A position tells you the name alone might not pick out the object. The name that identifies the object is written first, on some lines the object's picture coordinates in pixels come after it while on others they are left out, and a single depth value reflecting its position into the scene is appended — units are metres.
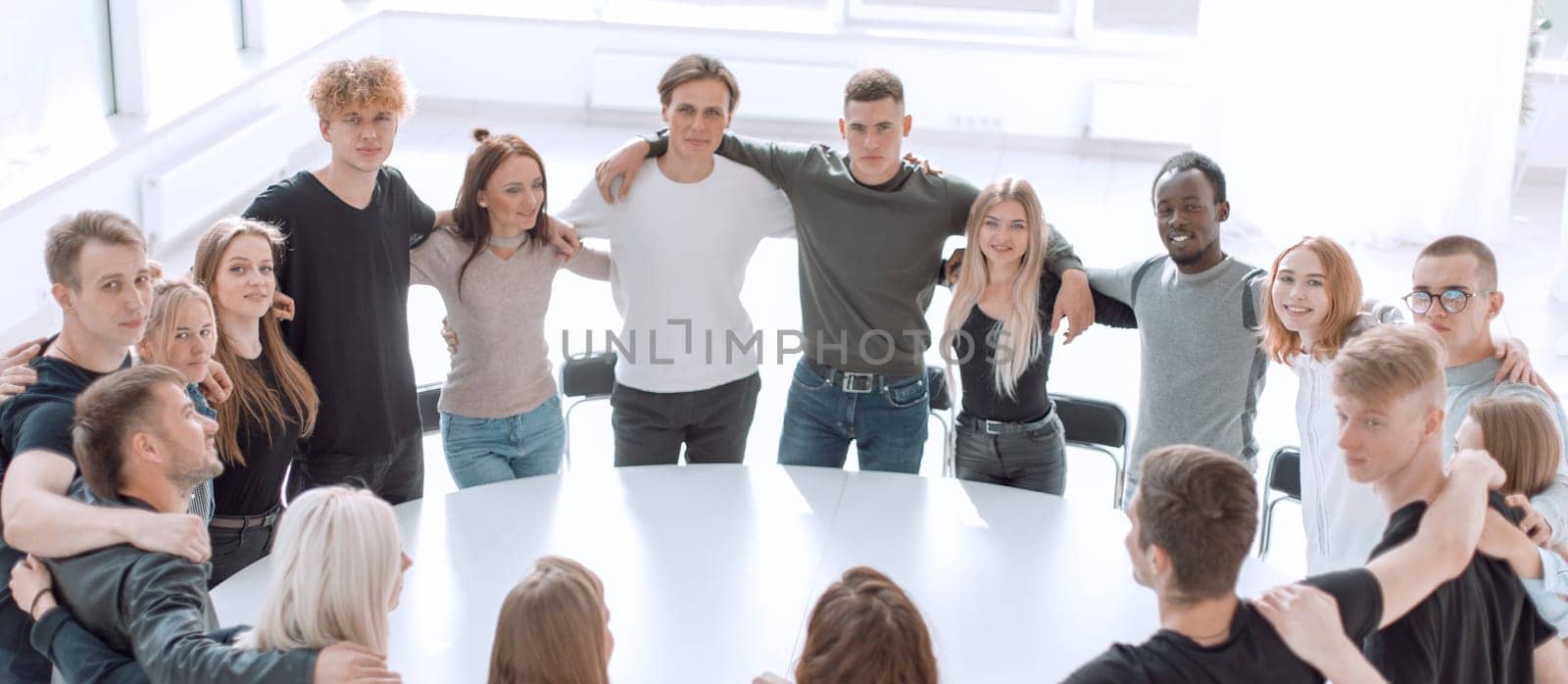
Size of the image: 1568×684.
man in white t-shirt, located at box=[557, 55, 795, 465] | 4.07
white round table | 3.06
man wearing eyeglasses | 3.39
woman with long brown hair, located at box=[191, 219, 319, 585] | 3.44
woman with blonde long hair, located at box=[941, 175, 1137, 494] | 3.93
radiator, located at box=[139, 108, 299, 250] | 7.18
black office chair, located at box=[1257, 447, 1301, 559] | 4.26
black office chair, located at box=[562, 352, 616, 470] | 4.82
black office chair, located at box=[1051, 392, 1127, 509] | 4.58
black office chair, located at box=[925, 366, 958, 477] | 4.51
